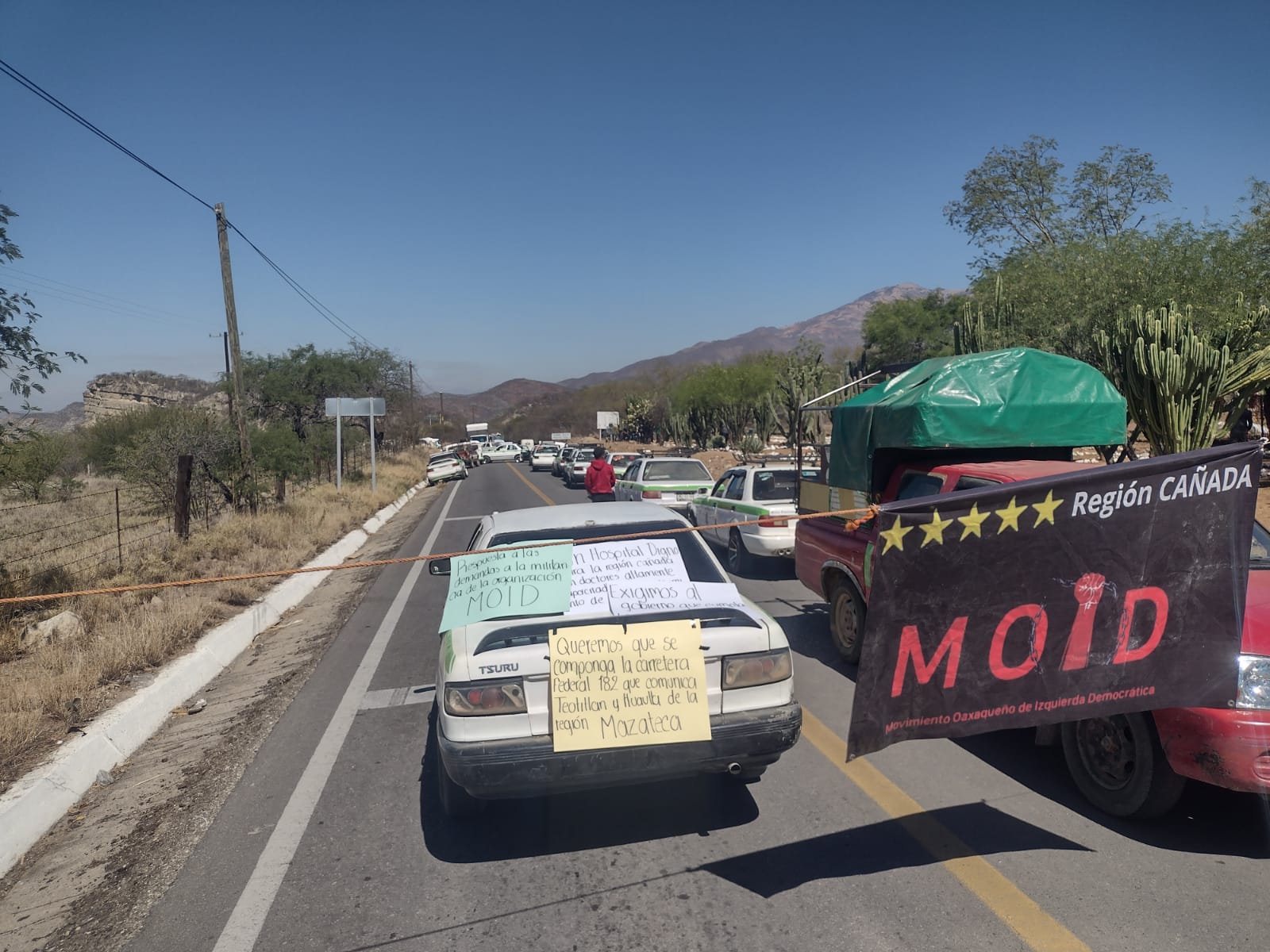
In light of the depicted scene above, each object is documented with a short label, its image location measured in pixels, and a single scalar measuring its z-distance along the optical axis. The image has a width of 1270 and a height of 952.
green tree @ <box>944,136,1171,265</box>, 40.91
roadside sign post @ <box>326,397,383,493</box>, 28.38
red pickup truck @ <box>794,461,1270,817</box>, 3.75
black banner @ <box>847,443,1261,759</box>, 3.48
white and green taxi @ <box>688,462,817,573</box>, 11.13
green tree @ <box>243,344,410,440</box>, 42.41
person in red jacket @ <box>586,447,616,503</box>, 15.11
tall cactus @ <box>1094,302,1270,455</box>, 13.16
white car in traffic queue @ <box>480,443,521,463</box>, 68.50
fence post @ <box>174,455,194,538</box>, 13.61
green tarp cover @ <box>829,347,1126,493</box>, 7.51
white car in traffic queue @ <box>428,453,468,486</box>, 41.41
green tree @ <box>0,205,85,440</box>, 8.34
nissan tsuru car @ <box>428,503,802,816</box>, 3.86
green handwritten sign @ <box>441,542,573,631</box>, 4.24
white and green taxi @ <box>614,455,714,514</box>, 16.06
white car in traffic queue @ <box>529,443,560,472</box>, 48.47
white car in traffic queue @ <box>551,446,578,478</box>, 37.88
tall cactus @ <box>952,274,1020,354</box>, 20.84
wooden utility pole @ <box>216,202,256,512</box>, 18.86
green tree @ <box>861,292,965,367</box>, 53.50
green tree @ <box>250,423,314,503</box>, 22.61
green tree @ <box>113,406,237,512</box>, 18.36
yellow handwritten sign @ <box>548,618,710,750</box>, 3.87
